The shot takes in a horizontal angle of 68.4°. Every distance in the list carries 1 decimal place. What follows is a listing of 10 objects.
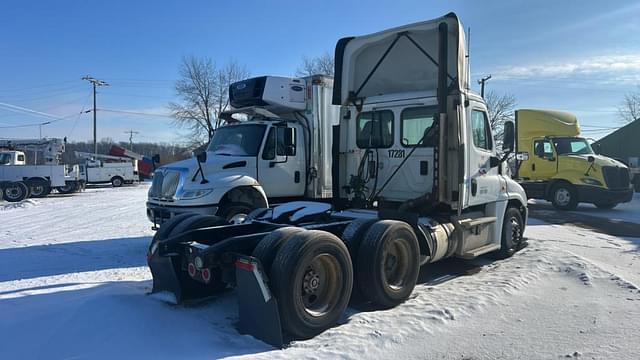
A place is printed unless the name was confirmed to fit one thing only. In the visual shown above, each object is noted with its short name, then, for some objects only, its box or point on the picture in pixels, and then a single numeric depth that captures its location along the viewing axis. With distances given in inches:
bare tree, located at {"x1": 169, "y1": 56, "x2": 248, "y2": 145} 2151.8
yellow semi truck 664.4
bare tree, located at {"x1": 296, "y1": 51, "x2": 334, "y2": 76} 1756.2
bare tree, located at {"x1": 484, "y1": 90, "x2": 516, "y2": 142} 2259.1
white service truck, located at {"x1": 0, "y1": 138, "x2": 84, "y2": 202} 1039.6
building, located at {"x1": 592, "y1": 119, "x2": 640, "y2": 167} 1446.9
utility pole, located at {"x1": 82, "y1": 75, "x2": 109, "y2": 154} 2221.1
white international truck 356.5
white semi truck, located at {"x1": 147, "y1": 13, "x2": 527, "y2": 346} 186.4
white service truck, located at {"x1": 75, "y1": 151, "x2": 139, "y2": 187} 1576.0
